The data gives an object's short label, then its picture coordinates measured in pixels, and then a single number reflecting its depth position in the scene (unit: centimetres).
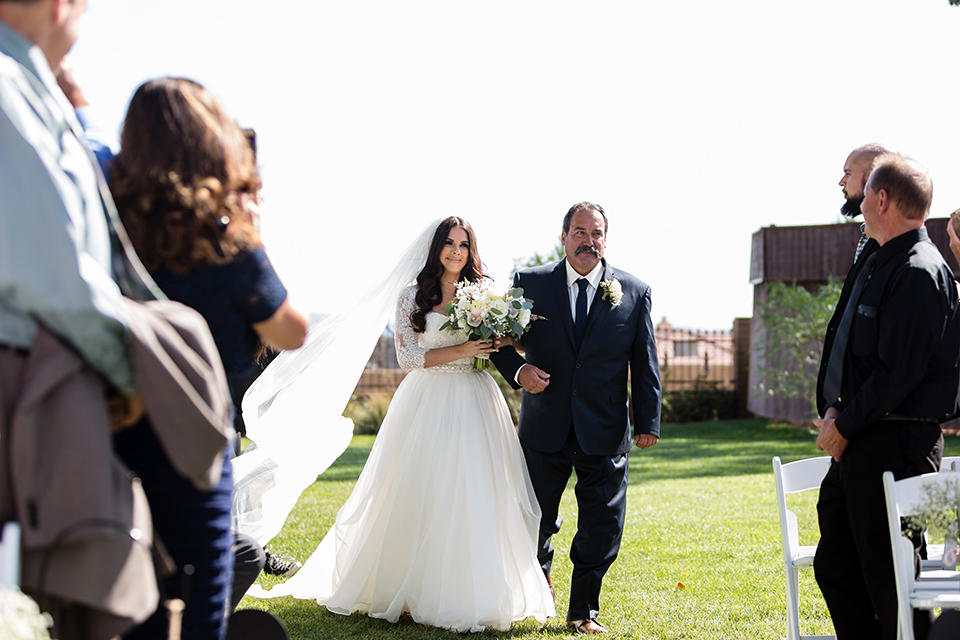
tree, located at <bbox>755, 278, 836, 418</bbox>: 1691
